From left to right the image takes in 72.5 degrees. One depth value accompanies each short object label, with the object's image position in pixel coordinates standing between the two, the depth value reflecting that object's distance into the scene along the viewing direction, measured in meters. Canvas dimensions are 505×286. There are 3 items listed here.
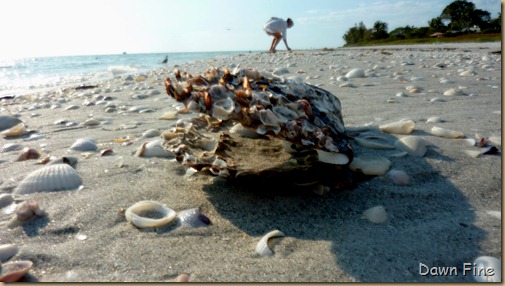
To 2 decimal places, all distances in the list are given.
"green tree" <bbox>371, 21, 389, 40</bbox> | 49.47
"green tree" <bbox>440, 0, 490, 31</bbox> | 40.66
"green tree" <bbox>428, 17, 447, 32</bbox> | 42.28
